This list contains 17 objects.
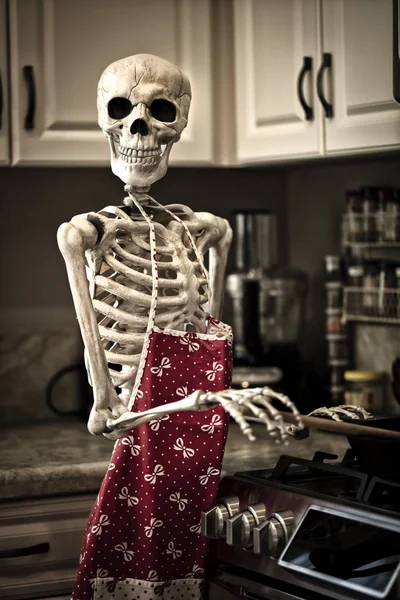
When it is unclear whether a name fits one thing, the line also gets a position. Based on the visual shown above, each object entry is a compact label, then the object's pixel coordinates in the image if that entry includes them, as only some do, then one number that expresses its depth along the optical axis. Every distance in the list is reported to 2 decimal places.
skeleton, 1.47
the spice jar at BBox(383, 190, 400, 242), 2.31
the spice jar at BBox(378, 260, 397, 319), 2.33
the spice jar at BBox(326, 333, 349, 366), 2.52
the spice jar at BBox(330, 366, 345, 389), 2.51
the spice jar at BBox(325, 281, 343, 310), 2.52
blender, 2.47
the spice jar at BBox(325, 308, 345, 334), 2.52
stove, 1.35
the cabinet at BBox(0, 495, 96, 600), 1.83
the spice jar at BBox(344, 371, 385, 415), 2.38
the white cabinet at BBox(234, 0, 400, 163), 2.00
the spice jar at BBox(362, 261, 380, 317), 2.38
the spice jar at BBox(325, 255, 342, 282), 2.53
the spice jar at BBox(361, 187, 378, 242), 2.39
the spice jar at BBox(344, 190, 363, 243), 2.44
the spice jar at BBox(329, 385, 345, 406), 2.49
